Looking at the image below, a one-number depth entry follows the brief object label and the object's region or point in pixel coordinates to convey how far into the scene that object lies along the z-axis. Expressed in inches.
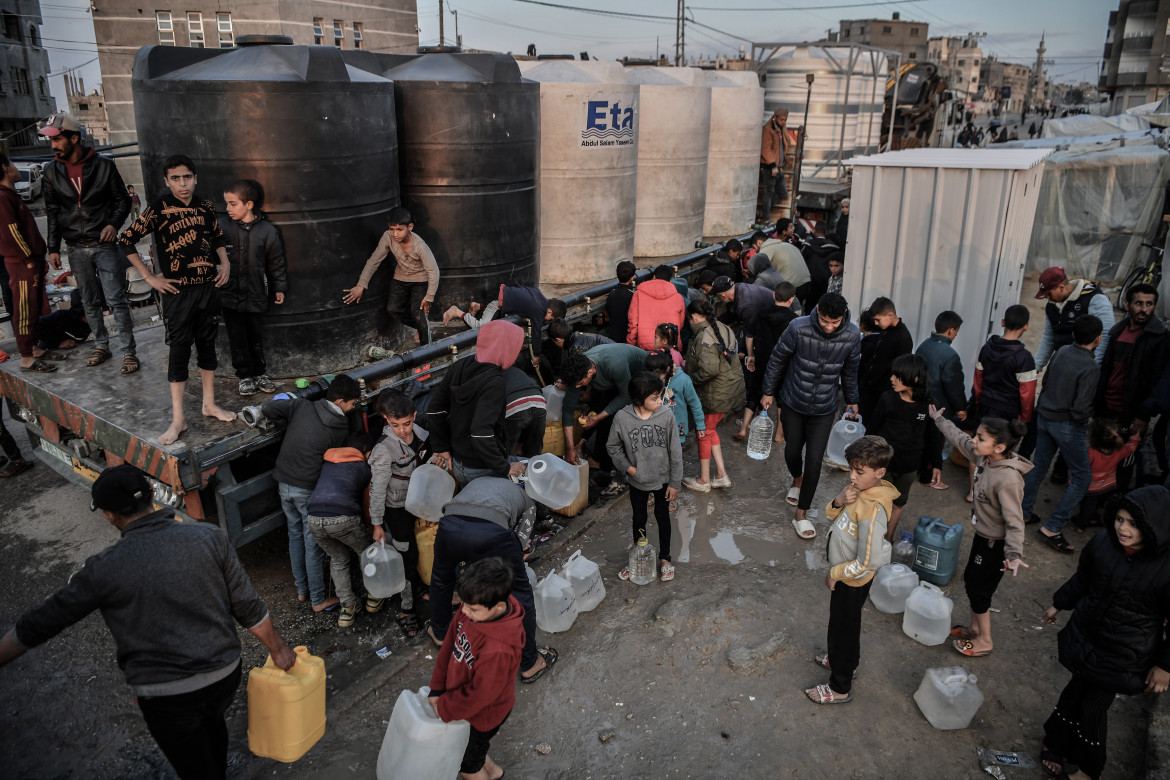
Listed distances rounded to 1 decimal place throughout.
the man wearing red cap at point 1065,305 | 241.8
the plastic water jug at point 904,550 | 208.2
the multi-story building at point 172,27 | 1445.6
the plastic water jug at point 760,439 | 261.0
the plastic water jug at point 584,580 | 189.0
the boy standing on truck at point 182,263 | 186.5
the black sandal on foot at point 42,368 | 224.1
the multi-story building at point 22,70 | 1817.2
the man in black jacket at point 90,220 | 213.5
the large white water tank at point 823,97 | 677.3
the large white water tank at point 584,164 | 346.6
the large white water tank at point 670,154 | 410.6
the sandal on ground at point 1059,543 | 216.1
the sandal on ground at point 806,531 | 223.8
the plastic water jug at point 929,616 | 176.7
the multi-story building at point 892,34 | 2260.1
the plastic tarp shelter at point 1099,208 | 536.7
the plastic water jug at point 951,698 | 151.0
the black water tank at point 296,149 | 207.8
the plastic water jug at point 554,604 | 181.8
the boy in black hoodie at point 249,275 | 206.8
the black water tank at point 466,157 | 264.8
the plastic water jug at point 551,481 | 206.7
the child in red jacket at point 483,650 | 121.8
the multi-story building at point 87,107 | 2385.6
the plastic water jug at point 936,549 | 195.8
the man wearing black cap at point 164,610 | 111.0
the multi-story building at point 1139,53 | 1707.7
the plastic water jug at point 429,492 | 185.9
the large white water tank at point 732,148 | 479.2
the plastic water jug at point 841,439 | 253.9
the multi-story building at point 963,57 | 3654.0
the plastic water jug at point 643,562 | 200.8
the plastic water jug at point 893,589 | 189.9
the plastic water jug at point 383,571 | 189.9
